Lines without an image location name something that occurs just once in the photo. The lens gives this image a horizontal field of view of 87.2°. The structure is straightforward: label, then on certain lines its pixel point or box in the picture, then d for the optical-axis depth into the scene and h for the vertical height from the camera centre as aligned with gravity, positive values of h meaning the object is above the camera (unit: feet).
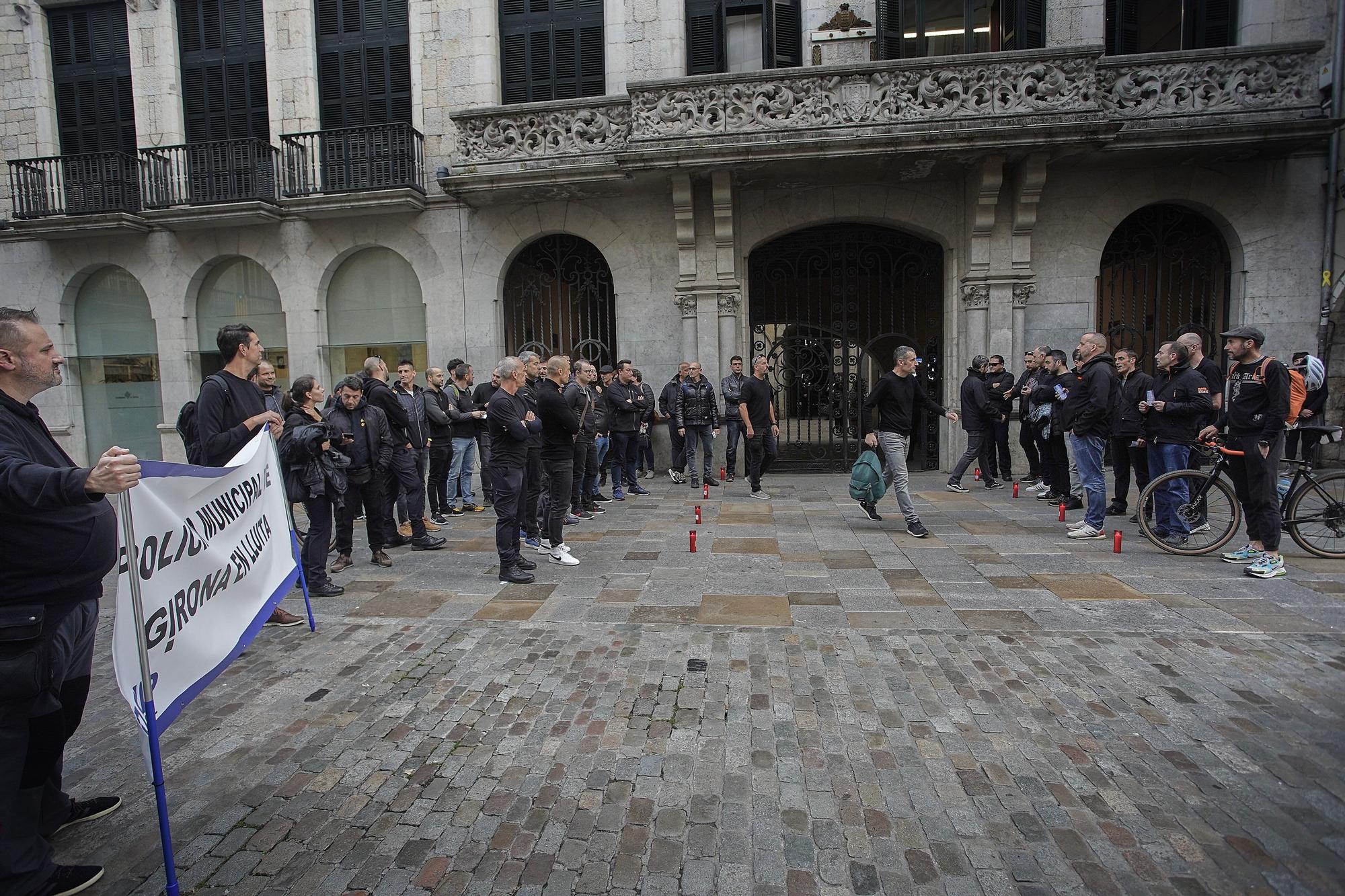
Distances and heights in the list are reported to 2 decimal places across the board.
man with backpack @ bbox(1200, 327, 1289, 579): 19.26 -1.66
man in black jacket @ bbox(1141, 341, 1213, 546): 22.80 -1.56
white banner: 8.84 -2.68
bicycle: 20.98 -4.11
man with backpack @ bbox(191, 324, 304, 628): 15.64 -0.25
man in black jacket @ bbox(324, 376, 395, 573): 22.20 -2.12
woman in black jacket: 19.49 -2.17
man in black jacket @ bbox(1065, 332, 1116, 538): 24.92 -1.50
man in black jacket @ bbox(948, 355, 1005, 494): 35.76 -1.94
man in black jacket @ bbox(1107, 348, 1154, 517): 26.07 -1.88
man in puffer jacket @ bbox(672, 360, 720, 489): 37.73 -1.55
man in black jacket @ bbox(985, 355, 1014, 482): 35.76 -1.39
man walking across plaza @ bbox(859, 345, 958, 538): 25.91 -1.33
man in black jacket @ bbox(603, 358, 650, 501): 35.53 -1.63
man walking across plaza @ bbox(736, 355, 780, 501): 34.06 -1.87
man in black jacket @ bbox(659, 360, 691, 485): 39.25 -2.09
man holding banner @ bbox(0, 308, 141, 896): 7.95 -2.22
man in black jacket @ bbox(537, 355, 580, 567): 22.39 -1.94
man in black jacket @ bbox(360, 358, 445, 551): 24.56 -2.92
